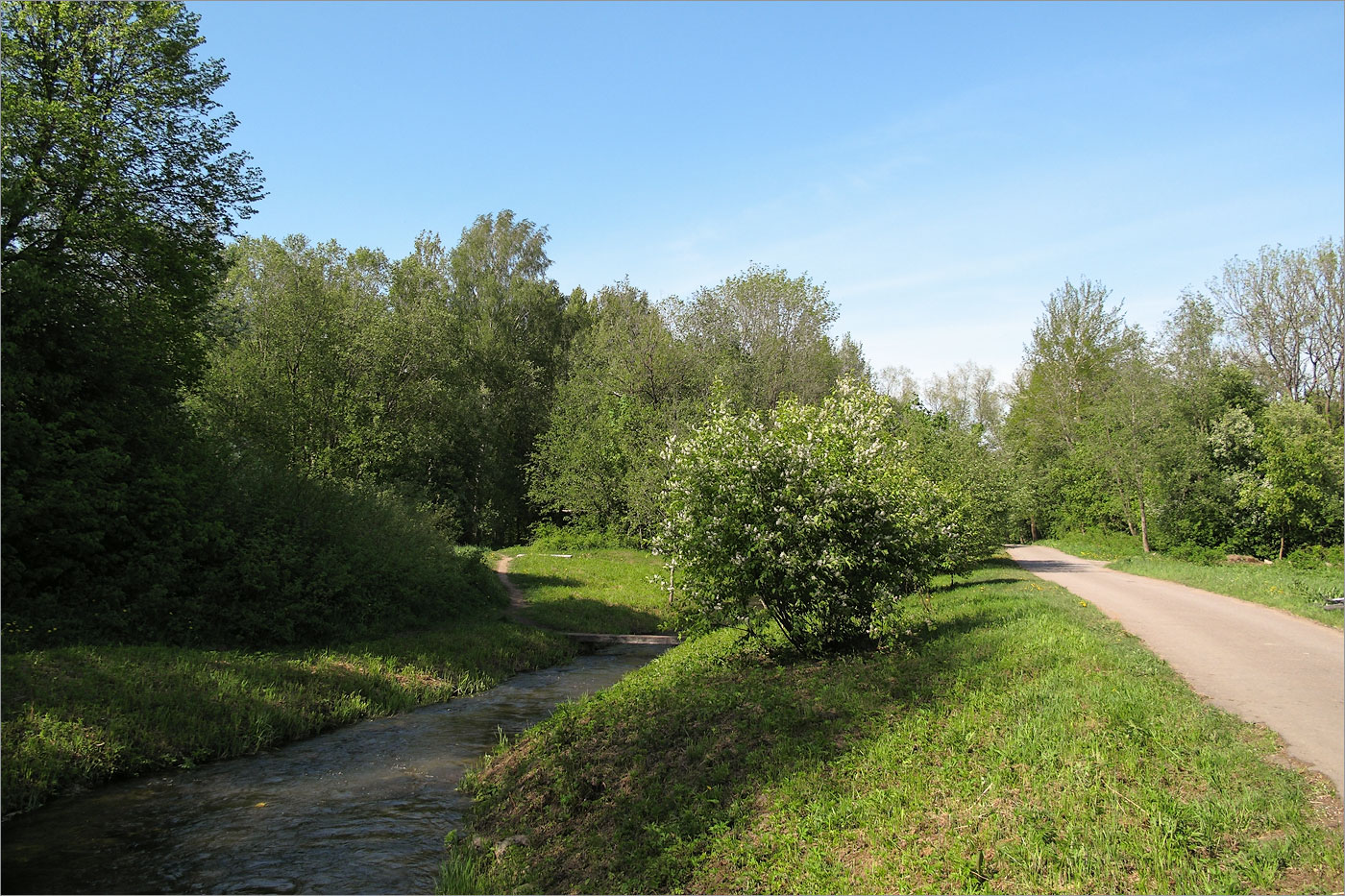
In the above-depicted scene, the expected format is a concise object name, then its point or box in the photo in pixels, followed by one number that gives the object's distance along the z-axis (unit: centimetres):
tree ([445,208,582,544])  4547
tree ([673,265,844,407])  4144
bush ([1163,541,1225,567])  3206
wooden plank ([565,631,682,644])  2197
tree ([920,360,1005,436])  7925
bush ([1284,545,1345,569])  2820
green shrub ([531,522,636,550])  3787
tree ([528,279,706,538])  3619
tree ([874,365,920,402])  7744
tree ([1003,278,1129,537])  4775
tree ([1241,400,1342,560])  3014
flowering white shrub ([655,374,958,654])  1121
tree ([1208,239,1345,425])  3669
